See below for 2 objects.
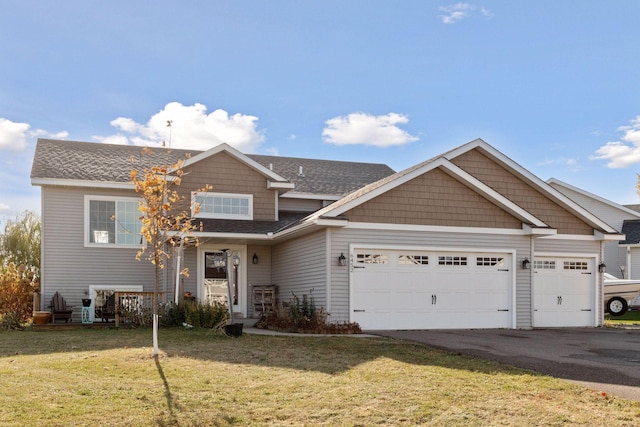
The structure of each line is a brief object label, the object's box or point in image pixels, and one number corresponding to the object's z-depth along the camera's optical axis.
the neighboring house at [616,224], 31.28
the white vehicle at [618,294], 25.00
